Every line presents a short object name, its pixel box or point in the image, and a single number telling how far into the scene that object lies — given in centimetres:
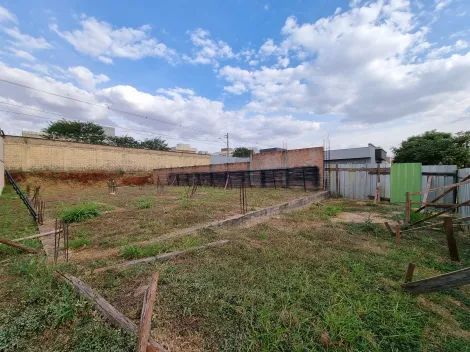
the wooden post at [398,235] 372
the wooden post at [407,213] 435
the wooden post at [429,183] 689
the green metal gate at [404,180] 771
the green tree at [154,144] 3809
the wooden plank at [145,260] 258
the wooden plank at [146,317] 135
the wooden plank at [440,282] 182
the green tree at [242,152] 4721
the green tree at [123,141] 3300
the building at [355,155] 2481
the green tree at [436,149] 1494
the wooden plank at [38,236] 364
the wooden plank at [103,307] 160
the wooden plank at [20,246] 279
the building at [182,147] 4496
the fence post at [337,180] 1050
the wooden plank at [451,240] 312
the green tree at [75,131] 2608
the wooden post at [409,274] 223
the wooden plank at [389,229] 435
